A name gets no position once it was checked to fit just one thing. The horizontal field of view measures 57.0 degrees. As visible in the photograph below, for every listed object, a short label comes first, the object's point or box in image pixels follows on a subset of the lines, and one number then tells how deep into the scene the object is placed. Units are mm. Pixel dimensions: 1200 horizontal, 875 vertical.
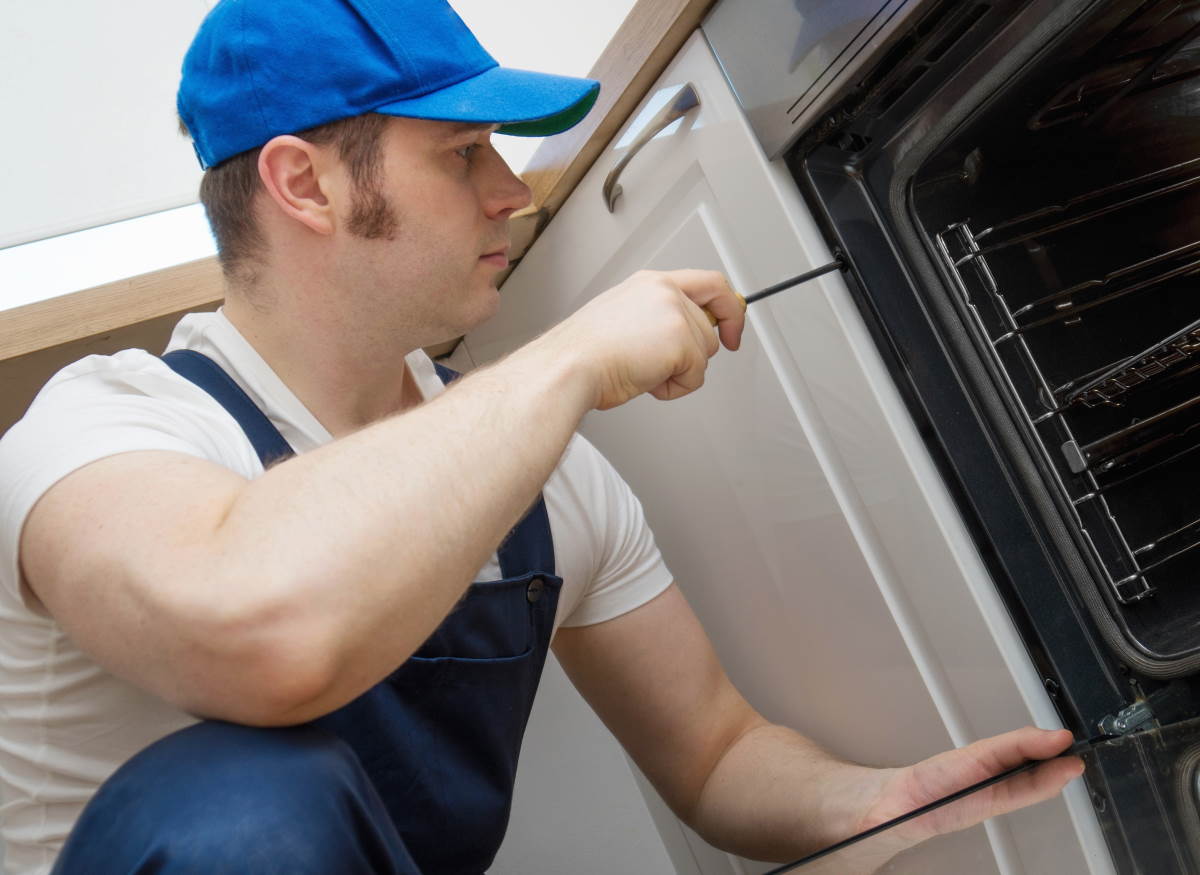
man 629
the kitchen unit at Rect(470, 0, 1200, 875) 763
